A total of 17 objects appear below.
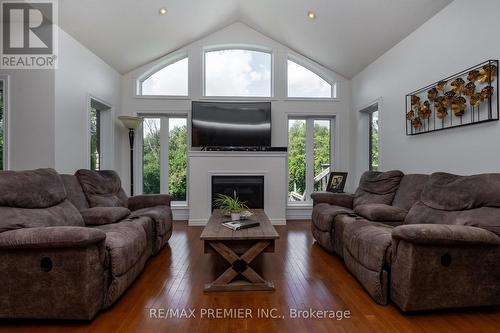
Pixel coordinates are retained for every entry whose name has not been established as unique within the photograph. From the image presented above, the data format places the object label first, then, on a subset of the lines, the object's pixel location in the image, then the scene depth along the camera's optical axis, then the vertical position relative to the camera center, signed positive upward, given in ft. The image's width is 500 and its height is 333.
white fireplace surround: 16.47 -0.41
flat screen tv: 17.10 +2.50
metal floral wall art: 8.01 +2.07
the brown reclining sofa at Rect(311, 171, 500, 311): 6.46 -2.02
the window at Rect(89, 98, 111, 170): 14.74 +1.85
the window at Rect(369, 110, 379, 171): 15.81 +1.32
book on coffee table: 8.92 -1.85
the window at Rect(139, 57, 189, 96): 17.92 +5.30
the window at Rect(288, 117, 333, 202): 18.49 +0.50
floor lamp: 15.70 +2.20
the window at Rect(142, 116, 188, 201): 18.19 +0.72
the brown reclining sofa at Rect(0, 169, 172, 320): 6.08 -1.95
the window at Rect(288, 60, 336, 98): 18.30 +5.23
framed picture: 15.33 -0.87
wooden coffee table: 7.99 -2.41
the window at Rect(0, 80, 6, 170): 10.73 +1.52
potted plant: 10.06 -1.56
